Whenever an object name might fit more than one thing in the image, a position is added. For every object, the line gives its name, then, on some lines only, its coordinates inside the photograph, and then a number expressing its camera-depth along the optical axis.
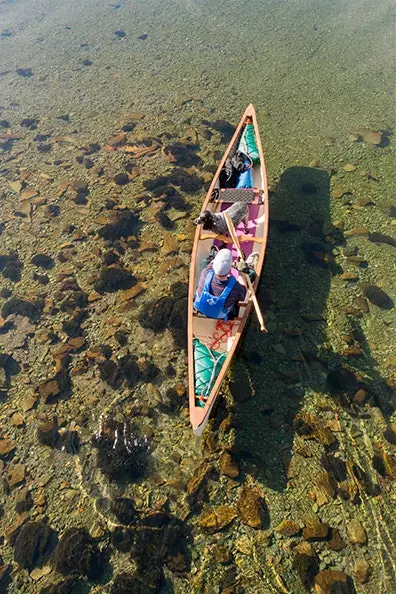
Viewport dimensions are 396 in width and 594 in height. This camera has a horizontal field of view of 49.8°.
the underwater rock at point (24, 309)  10.53
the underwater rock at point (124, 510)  7.44
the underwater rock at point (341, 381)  8.66
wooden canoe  7.59
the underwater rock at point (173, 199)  12.52
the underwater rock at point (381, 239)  11.09
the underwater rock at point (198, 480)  7.61
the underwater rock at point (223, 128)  14.39
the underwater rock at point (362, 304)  9.82
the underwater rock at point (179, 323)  9.62
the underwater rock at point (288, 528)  7.05
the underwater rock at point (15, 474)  7.97
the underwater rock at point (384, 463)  7.59
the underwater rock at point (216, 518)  7.20
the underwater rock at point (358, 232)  11.31
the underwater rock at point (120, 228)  12.10
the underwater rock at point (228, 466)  7.70
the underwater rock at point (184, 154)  13.80
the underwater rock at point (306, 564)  6.67
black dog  9.48
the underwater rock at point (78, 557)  7.03
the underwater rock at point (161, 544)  6.95
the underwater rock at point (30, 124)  15.96
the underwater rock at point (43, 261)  11.57
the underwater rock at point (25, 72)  18.41
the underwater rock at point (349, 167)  13.03
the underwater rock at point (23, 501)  7.68
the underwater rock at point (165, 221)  12.09
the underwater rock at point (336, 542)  6.88
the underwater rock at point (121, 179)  13.48
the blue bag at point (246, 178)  11.62
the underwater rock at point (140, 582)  6.76
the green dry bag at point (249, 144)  12.04
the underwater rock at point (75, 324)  10.09
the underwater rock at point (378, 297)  9.88
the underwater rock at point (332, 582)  6.57
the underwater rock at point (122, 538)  7.20
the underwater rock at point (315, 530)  6.96
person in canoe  8.02
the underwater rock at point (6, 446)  8.35
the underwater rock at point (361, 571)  6.62
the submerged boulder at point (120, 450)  7.95
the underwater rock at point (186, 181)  12.98
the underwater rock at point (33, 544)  7.20
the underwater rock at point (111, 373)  9.18
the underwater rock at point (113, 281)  10.85
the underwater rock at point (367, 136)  13.74
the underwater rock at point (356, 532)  6.90
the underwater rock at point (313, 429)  7.99
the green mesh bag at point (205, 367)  7.68
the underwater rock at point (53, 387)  9.06
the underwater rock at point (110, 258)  11.45
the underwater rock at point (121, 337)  9.80
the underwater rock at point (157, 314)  9.95
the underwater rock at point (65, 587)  6.89
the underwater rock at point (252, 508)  7.18
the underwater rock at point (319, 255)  10.80
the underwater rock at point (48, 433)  8.41
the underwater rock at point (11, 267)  11.39
